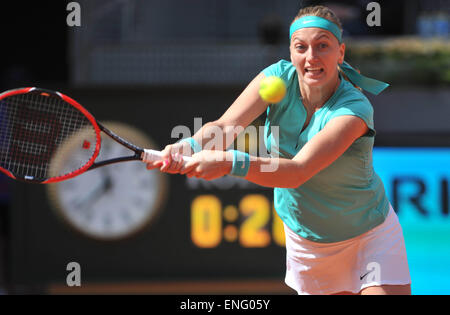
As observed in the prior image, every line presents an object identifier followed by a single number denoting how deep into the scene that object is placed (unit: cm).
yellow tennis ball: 538
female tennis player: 551
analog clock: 1277
